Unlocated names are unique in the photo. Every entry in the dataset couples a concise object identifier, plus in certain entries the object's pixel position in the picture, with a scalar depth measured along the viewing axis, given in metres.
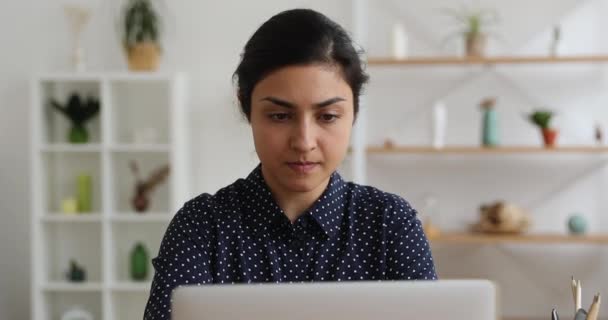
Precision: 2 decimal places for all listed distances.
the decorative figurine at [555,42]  4.05
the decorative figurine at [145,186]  4.25
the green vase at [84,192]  4.27
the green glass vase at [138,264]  4.20
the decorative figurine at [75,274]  4.25
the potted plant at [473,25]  4.08
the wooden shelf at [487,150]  3.97
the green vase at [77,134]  4.26
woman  1.34
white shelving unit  4.17
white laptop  0.92
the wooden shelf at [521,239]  3.94
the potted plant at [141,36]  4.20
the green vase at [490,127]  4.07
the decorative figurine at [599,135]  4.01
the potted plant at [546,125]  4.02
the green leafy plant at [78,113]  4.25
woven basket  4.19
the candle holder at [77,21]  4.22
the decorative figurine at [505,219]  4.00
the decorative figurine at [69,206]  4.21
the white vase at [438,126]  4.11
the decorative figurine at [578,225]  4.02
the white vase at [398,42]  4.16
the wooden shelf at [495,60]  4.00
